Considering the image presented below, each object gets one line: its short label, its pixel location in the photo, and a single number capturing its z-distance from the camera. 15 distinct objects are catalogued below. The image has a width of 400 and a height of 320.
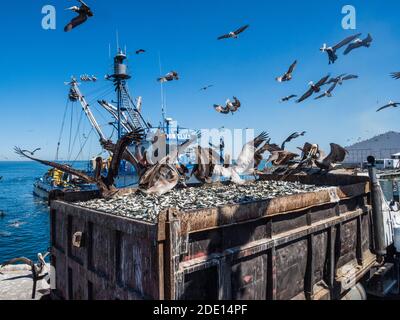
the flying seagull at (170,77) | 14.24
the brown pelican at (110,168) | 4.93
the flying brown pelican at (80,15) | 8.30
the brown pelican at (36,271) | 7.01
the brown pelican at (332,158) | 7.55
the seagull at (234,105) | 11.90
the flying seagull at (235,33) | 11.13
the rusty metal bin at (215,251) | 2.94
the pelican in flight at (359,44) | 10.35
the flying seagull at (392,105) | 10.58
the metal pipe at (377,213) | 6.23
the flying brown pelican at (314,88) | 10.97
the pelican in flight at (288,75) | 11.93
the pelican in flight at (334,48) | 10.35
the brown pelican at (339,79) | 11.41
